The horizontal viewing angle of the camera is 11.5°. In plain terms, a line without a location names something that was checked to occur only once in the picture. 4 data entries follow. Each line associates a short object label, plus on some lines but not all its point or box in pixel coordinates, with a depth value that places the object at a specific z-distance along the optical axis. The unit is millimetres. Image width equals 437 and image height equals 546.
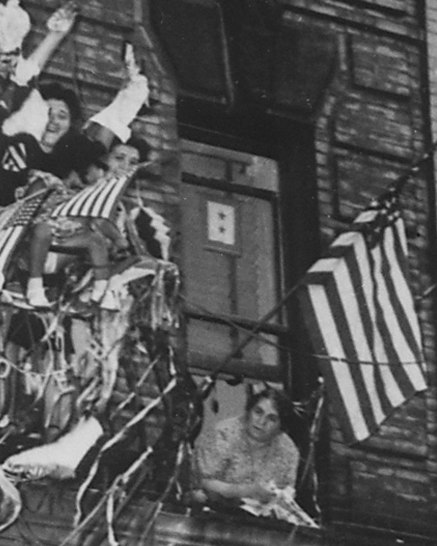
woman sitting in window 14398
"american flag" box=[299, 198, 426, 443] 14648
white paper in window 15164
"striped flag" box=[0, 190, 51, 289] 13844
